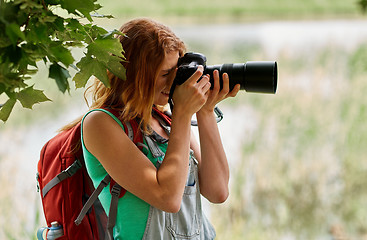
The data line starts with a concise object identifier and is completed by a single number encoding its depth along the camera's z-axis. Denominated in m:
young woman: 4.70
